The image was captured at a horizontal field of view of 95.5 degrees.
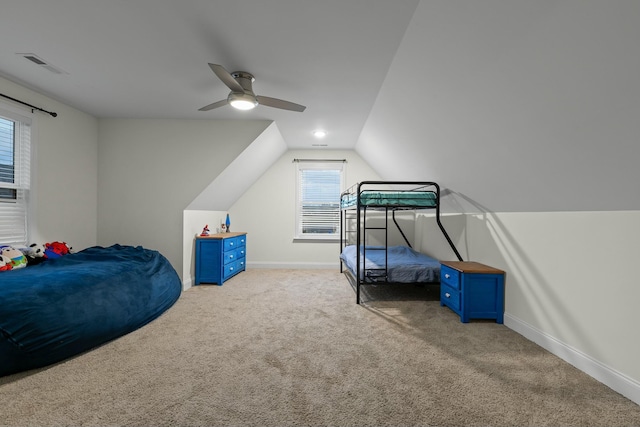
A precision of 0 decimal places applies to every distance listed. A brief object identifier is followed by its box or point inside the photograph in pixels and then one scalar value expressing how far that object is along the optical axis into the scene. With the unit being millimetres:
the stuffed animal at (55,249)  3204
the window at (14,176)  3008
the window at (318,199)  5691
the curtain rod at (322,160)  5617
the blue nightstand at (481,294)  2824
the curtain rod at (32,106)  2848
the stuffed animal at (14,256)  2746
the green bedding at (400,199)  3461
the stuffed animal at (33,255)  2971
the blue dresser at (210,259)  4215
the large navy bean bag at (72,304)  1911
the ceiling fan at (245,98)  2620
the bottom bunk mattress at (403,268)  3482
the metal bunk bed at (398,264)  3459
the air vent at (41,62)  2436
